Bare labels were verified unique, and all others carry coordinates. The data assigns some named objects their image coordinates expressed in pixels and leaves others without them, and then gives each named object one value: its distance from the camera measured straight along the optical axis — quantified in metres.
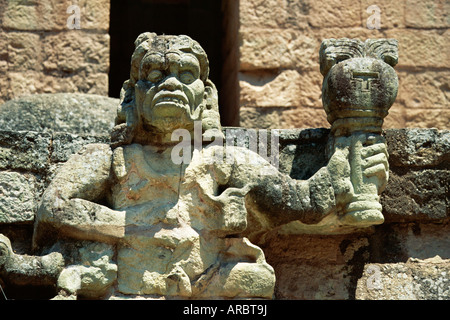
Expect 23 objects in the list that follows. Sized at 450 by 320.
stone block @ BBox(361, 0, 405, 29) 7.22
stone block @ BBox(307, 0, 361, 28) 7.16
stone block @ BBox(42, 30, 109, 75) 6.92
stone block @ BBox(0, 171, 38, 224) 5.07
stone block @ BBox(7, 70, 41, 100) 6.88
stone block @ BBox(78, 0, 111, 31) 6.98
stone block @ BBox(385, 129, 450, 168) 5.43
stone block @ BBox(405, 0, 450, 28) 7.25
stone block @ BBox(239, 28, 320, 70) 7.04
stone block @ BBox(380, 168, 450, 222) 5.39
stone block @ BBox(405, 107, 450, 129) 7.21
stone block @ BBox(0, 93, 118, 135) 6.15
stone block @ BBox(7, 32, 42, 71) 6.92
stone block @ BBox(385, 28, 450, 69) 7.23
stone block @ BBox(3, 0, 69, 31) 6.95
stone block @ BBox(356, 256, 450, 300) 5.33
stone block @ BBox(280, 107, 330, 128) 7.05
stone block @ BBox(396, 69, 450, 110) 7.22
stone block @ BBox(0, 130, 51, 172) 5.17
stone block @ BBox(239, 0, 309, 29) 7.09
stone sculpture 4.79
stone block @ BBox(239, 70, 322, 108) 7.00
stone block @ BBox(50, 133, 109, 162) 5.23
